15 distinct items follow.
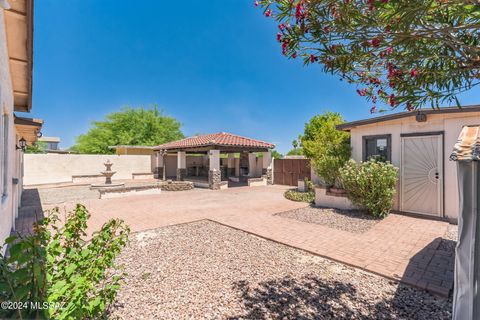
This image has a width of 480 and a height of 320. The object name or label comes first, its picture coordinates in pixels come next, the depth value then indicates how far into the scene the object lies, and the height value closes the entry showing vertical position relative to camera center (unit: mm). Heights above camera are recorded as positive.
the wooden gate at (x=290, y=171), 16328 -744
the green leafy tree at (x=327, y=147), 9622 +737
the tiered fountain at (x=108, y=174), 16219 -836
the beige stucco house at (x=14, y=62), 3598 +2219
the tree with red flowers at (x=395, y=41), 2557 +1549
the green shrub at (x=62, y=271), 1516 -971
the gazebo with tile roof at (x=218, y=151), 16547 +977
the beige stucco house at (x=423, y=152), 7172 +312
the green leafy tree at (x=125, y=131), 34250 +4998
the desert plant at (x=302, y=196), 11473 -1904
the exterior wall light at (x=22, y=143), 9578 +906
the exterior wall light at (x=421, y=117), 7520 +1481
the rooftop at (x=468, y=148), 1998 +118
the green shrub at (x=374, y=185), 7816 -886
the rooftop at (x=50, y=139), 51256 +5697
